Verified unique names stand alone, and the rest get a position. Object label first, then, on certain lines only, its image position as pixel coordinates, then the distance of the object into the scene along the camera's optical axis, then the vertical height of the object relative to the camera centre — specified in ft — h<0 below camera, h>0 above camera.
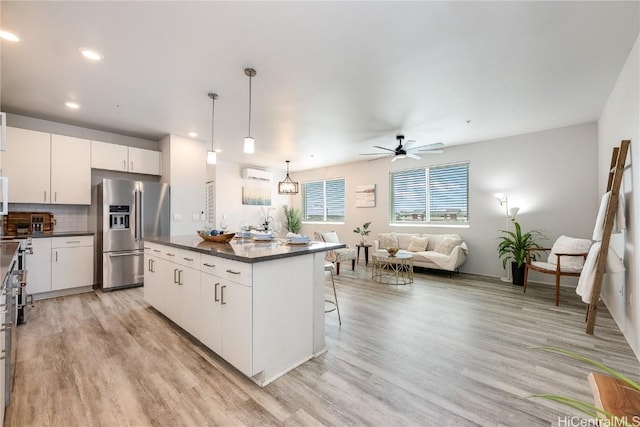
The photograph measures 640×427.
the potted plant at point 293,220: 28.55 -0.80
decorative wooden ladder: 9.04 -0.34
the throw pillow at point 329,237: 20.02 -1.78
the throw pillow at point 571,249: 12.64 -1.67
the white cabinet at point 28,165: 12.55 +2.10
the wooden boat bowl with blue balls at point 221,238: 9.30 -0.88
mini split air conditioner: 25.45 +3.54
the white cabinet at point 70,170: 13.70 +2.04
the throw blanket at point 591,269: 9.59 -1.93
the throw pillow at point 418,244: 19.07 -2.15
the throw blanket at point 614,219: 9.20 -0.18
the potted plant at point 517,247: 15.33 -1.89
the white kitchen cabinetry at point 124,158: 14.84 +2.96
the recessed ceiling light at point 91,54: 8.13 +4.68
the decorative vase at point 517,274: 15.58 -3.43
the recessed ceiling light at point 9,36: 7.37 +4.68
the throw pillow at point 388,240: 20.10 -2.01
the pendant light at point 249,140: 9.23 +2.47
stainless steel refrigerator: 14.29 -0.69
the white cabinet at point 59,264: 12.78 -2.54
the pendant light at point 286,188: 23.27 +2.05
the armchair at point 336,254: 18.04 -2.75
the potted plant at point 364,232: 21.31 -1.48
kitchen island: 6.56 -2.36
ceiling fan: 14.42 +3.42
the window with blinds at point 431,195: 19.01 +1.32
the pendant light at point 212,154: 11.28 +2.42
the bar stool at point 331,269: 10.37 -2.28
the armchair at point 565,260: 12.14 -2.17
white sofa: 17.21 -2.35
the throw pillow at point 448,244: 17.79 -2.03
